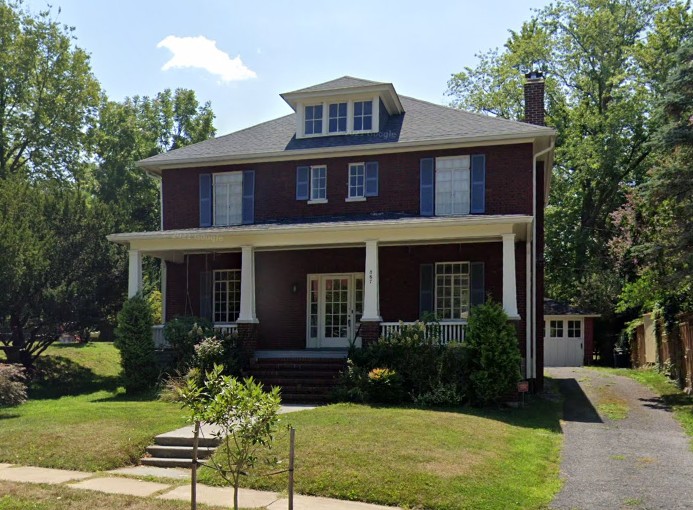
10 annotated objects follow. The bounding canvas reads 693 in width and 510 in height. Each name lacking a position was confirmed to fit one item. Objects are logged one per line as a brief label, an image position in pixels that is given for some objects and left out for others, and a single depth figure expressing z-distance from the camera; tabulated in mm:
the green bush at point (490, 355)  14547
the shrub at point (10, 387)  14680
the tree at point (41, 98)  33344
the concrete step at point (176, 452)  10305
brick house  17594
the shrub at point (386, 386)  14594
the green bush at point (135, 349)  17219
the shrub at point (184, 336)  17062
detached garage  30406
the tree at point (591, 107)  32875
